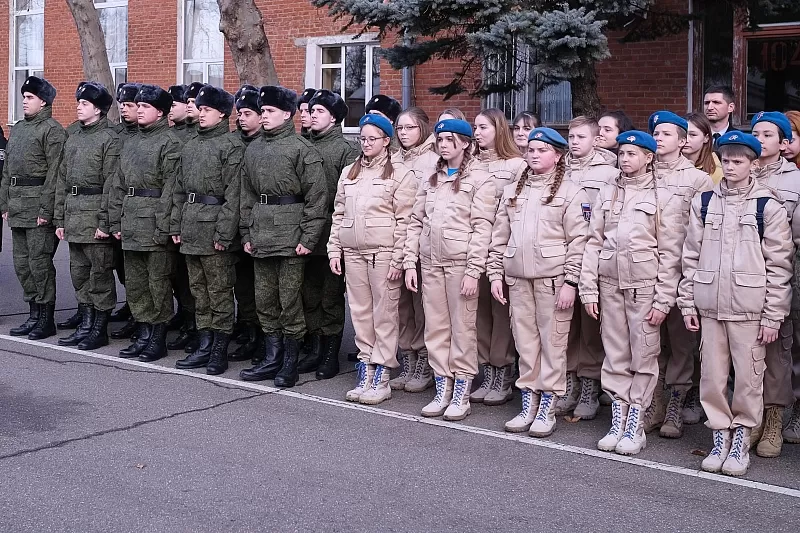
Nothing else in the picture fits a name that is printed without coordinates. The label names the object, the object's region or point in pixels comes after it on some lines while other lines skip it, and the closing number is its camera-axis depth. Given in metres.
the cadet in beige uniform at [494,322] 7.29
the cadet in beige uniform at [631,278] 6.06
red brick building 13.19
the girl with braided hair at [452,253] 6.83
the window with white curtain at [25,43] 21.72
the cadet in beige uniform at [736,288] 5.63
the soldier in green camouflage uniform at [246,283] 8.20
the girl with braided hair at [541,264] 6.41
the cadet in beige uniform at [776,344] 6.02
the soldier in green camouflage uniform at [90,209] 9.09
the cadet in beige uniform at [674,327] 6.25
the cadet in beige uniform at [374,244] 7.28
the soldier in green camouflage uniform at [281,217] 7.76
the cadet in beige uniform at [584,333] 6.86
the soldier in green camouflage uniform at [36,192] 9.56
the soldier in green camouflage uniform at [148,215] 8.59
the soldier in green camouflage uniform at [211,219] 8.16
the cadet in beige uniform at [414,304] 7.74
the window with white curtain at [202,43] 19.17
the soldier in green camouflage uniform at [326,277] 8.06
